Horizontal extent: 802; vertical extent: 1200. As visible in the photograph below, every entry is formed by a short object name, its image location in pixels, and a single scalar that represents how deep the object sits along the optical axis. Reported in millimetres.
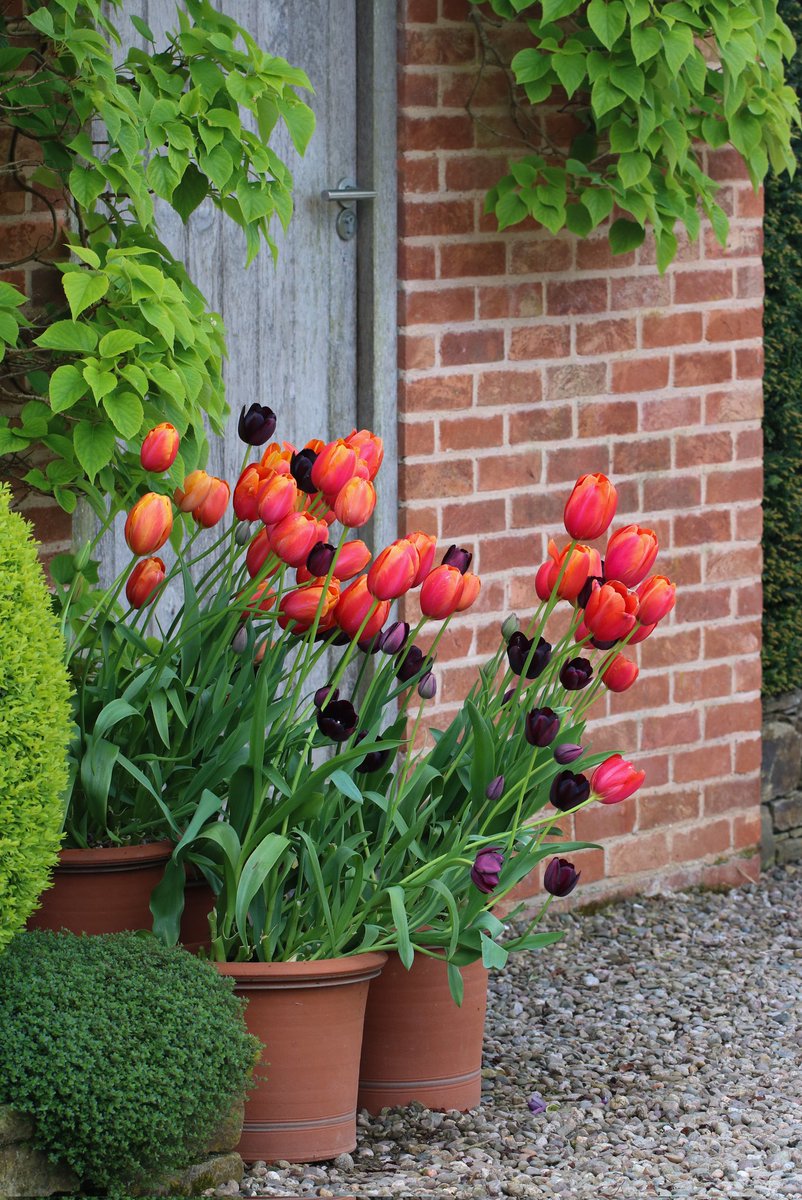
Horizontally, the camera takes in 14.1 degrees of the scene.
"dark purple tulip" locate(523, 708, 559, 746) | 5205
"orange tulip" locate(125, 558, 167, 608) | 5605
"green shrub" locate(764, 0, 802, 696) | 9704
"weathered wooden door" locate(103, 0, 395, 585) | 7748
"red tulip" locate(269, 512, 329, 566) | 5209
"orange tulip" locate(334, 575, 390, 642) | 5343
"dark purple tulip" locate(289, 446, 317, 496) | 5471
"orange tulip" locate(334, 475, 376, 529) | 5161
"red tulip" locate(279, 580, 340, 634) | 5340
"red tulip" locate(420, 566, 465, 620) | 5303
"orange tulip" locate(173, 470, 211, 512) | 5605
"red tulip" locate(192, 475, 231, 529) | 5602
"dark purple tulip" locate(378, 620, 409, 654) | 5391
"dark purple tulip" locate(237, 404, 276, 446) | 5627
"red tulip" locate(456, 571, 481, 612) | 5434
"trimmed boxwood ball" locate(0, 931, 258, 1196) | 4689
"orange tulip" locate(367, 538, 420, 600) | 5074
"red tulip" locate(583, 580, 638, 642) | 5329
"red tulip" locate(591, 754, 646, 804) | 5267
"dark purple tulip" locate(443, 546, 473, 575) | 5532
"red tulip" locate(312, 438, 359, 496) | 5234
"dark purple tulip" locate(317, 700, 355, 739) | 5129
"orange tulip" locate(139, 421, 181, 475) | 5423
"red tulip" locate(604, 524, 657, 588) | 5427
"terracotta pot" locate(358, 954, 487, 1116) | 5896
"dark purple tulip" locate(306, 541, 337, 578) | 5274
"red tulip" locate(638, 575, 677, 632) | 5416
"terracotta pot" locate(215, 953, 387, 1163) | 5376
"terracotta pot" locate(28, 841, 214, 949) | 5536
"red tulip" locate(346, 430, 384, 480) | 5526
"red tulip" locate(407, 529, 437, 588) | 5343
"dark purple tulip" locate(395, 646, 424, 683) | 5696
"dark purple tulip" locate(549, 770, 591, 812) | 5187
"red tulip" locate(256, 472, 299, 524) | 5245
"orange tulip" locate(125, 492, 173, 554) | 5347
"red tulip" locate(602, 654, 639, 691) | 5602
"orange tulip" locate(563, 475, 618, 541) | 5347
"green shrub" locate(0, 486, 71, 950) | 4830
